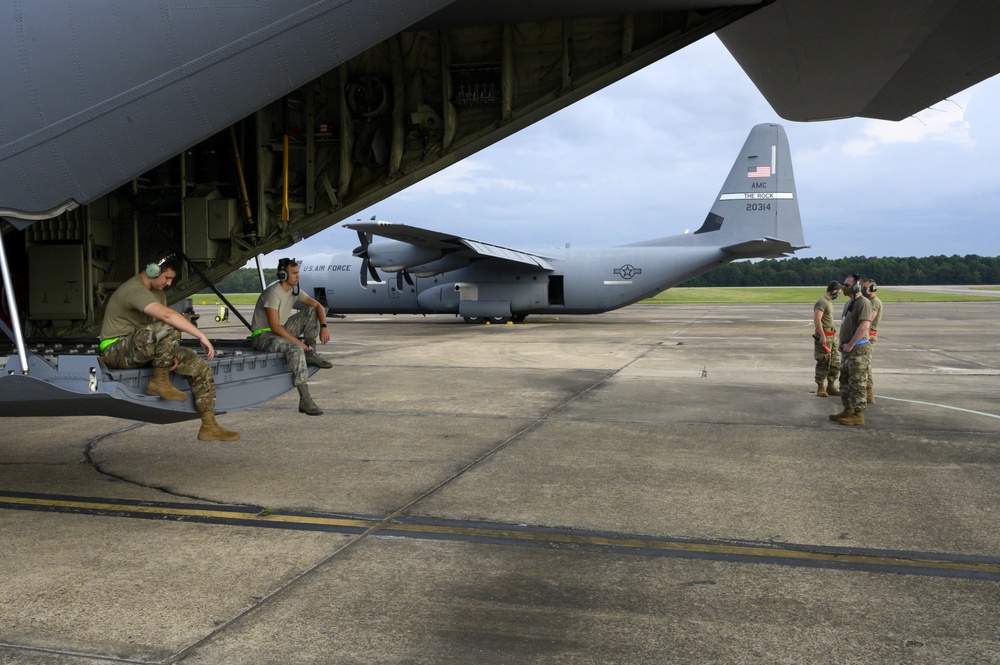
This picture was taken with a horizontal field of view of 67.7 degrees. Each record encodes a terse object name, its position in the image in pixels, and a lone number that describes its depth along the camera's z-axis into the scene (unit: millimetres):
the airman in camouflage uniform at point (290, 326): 6645
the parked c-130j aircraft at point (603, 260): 25484
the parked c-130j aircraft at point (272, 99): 4625
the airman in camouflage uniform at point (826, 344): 10992
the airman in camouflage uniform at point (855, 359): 8781
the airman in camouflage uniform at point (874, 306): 10367
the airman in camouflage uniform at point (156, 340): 5027
